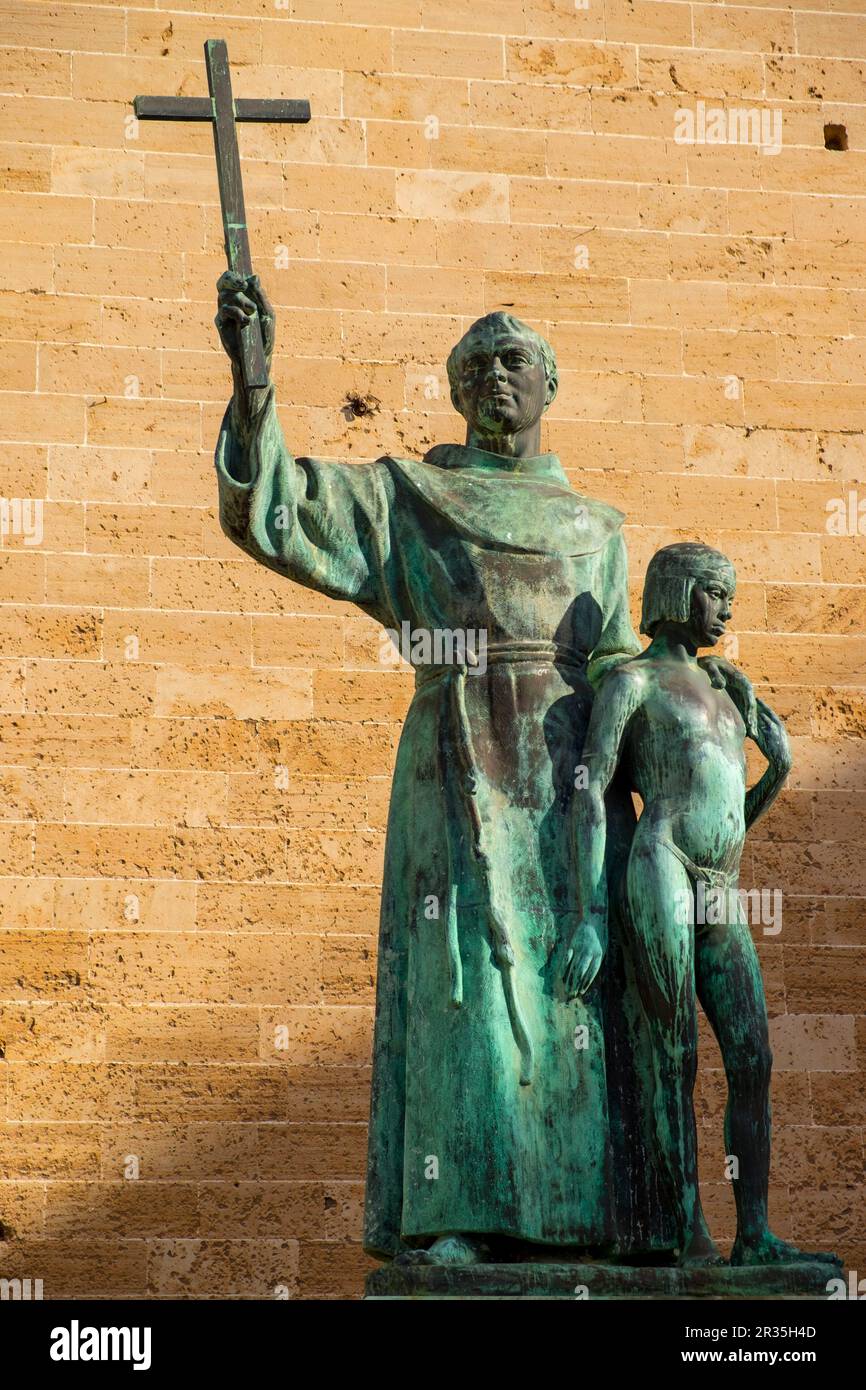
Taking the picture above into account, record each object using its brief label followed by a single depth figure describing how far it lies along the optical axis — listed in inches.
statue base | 395.9
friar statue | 414.6
